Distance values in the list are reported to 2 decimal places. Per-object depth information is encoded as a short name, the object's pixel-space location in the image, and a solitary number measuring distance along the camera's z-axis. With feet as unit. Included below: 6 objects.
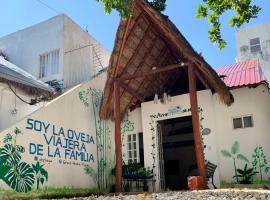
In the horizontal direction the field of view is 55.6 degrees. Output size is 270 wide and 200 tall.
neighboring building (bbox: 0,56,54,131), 25.53
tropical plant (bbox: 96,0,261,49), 13.09
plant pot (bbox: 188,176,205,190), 19.76
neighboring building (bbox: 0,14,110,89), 33.20
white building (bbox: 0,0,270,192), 22.27
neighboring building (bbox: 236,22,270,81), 47.82
